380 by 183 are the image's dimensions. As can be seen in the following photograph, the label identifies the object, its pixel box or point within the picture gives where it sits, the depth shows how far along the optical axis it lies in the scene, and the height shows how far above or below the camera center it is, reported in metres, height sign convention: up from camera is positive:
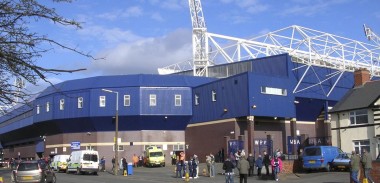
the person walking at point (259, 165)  33.03 -1.38
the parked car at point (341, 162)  33.03 -1.25
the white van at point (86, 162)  42.97 -1.36
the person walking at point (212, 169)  35.75 -1.75
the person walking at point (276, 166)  30.32 -1.34
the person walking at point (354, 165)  20.45 -0.91
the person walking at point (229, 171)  23.48 -1.27
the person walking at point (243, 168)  22.12 -1.06
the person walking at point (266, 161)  31.82 -1.12
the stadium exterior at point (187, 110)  53.66 +4.24
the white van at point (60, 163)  49.04 -1.63
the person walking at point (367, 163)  20.55 -0.86
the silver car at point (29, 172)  26.00 -1.36
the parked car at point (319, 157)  33.53 -0.91
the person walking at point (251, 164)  34.08 -1.39
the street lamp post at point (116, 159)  42.59 -1.16
